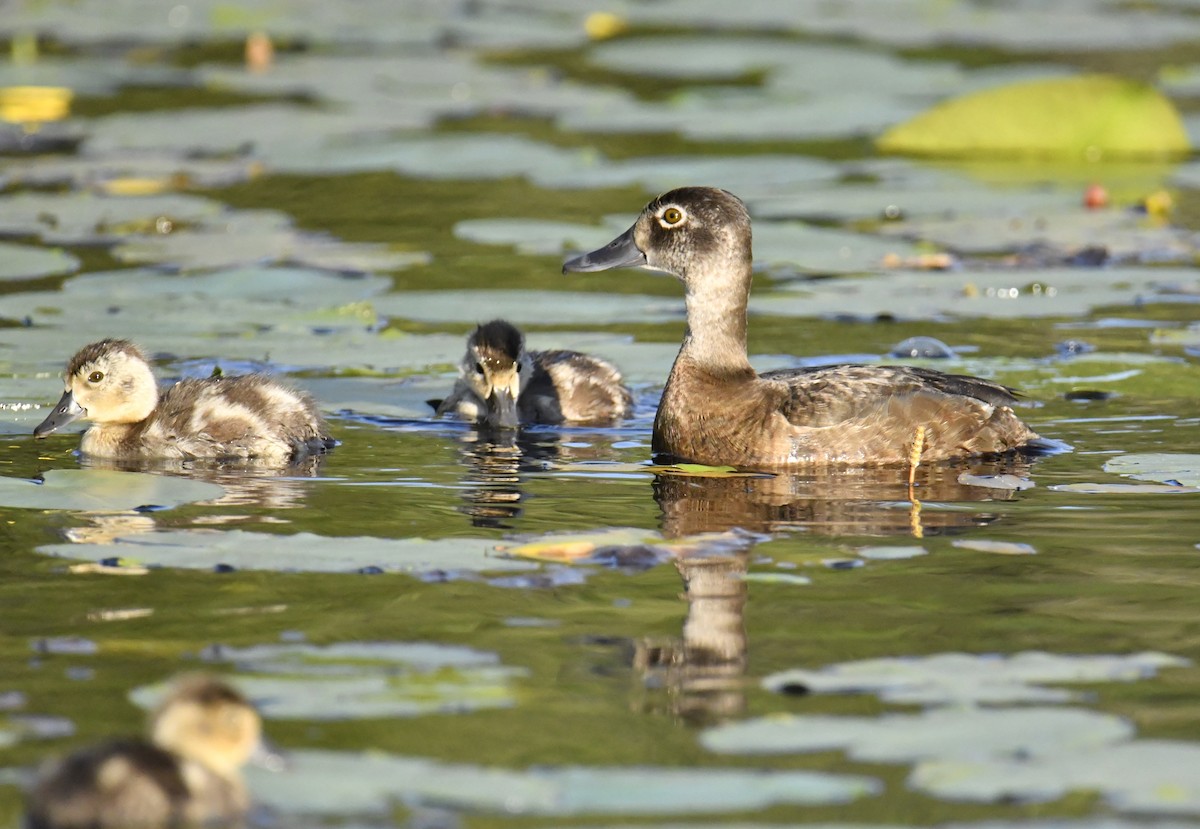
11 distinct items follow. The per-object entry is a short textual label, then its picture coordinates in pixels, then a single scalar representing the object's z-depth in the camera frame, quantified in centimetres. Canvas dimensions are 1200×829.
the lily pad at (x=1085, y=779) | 913
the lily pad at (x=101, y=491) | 1447
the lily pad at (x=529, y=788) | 893
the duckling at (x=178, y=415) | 1706
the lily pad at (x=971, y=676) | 1044
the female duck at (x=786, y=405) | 1717
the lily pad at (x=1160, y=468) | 1559
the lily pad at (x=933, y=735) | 965
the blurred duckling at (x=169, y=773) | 838
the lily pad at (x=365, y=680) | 1012
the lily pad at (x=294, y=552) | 1272
